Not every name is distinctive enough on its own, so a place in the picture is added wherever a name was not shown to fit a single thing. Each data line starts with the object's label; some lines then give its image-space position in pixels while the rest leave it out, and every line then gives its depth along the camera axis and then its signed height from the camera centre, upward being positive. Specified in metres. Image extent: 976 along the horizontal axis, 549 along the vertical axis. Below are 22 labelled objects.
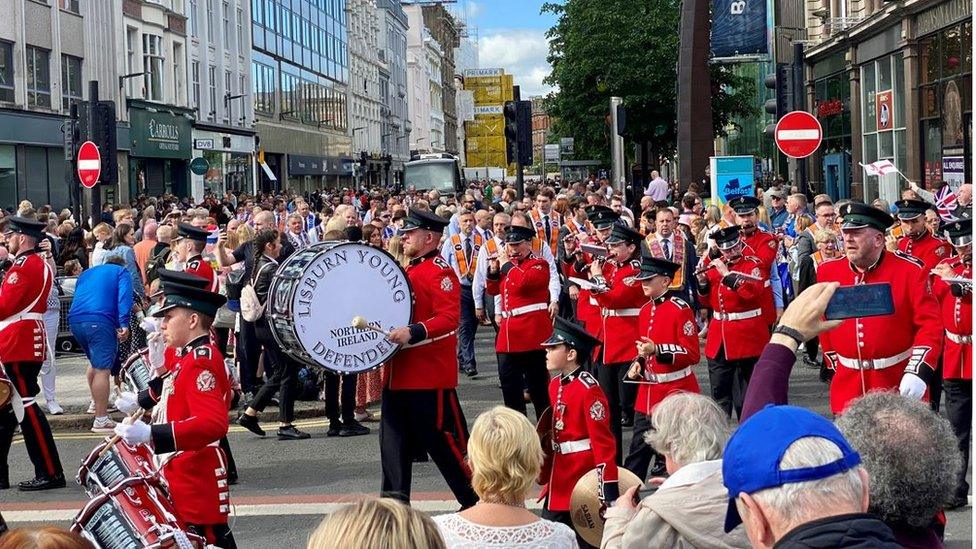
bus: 50.16 +1.36
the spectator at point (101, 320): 11.80 -0.90
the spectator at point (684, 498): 4.00 -0.91
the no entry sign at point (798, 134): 16.70 +0.81
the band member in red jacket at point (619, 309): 9.95 -0.80
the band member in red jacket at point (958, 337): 8.26 -0.90
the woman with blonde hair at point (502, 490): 4.39 -0.99
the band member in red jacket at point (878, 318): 7.38 -0.67
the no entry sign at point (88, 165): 20.36 +0.84
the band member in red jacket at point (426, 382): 7.68 -1.01
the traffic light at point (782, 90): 18.53 +1.52
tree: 53.44 +5.44
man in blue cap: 2.68 -0.59
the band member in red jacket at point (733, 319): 9.98 -0.90
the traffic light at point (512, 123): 21.12 +1.35
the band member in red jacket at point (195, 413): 5.70 -0.86
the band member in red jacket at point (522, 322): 10.68 -0.94
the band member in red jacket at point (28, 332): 9.48 -0.80
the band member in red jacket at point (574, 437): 6.58 -1.16
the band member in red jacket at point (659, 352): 8.42 -0.95
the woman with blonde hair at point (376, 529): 2.87 -0.69
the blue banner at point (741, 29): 32.41 +4.23
